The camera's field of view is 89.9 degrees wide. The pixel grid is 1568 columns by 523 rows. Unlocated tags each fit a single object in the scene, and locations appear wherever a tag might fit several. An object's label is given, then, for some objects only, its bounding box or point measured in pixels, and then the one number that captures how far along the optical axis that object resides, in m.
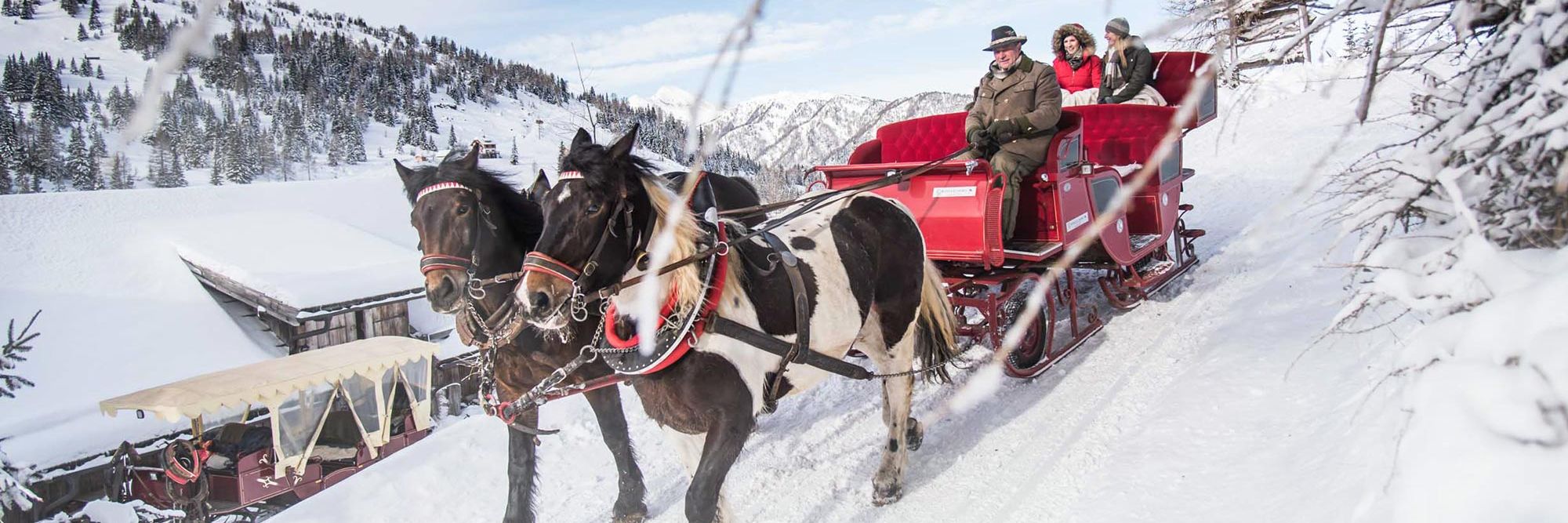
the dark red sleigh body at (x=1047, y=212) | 5.18
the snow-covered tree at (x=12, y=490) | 8.83
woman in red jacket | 7.58
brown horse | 3.89
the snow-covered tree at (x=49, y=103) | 47.38
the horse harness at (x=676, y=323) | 2.99
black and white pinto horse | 2.97
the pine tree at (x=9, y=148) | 37.59
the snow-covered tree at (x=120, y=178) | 43.50
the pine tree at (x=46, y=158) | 41.12
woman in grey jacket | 6.96
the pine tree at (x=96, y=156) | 43.97
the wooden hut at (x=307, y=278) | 19.48
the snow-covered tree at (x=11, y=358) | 9.06
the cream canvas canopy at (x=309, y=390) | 9.80
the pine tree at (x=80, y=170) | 43.09
